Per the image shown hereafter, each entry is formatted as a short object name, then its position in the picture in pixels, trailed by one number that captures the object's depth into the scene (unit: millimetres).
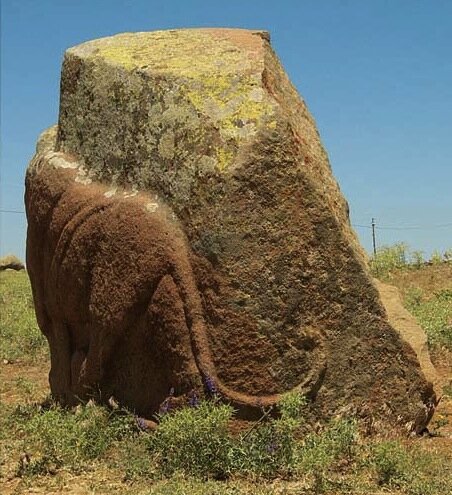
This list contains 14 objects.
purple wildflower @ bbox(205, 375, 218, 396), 5617
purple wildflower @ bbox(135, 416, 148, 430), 5830
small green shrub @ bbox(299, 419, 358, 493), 5039
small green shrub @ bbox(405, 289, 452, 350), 9586
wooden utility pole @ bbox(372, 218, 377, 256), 32856
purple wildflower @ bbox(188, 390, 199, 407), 5637
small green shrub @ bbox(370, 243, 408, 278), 14613
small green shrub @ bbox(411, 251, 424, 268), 14953
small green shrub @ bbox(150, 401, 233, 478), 5199
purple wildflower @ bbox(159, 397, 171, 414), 5773
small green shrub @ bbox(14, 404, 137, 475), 5535
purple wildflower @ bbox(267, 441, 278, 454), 5285
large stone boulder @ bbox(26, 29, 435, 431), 5621
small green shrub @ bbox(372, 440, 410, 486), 5121
